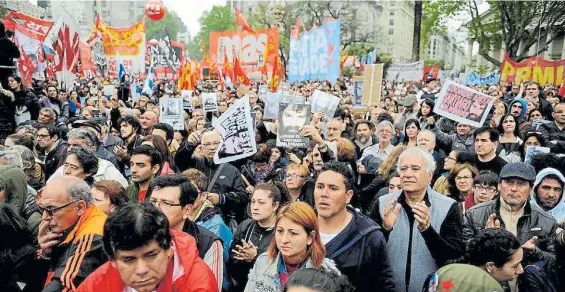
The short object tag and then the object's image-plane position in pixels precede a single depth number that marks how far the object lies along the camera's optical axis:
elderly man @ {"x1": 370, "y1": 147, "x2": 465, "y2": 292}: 2.94
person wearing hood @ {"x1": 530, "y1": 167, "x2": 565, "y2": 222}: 3.82
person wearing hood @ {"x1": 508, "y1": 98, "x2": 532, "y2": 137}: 8.11
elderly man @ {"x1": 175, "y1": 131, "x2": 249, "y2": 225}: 4.79
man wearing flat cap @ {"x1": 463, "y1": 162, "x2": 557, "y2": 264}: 3.33
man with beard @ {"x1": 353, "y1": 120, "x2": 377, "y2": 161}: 6.78
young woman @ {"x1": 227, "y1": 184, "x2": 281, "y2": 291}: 3.27
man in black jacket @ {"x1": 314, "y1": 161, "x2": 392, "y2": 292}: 2.71
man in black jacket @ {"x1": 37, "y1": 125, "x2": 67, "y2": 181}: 5.59
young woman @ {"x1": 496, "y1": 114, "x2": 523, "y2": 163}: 6.08
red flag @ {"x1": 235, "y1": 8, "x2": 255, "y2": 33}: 18.59
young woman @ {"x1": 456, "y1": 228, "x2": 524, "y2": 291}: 2.61
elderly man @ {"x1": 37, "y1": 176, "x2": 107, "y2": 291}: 2.60
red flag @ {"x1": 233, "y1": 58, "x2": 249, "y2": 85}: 15.61
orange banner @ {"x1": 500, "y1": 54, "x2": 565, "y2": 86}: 16.45
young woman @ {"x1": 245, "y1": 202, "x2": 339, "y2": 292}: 2.52
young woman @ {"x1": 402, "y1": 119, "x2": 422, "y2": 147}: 6.41
